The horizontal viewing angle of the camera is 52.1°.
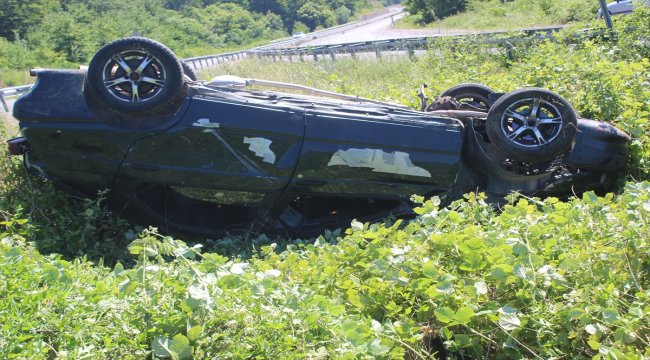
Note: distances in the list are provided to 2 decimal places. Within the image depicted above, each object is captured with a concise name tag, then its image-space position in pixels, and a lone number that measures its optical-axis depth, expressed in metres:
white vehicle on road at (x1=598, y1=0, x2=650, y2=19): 17.08
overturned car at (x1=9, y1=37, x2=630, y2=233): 5.10
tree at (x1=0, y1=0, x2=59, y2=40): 36.97
